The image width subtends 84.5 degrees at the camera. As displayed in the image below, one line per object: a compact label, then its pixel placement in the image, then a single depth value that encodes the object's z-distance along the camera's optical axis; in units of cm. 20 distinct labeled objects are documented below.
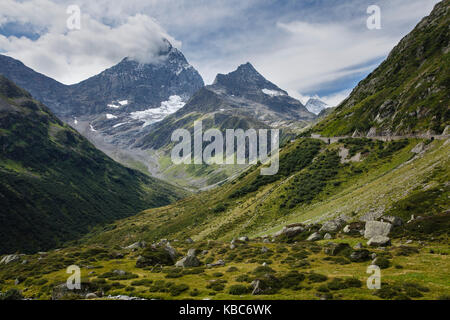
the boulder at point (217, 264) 4278
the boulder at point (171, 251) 5119
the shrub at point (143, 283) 3259
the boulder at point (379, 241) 3709
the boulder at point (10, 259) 7432
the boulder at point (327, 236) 5001
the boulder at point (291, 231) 5912
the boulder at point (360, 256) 3328
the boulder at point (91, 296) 2832
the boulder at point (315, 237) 5176
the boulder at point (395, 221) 4253
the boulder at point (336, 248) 3770
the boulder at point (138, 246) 7431
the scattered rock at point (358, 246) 3652
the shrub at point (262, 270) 3243
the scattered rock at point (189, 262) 4319
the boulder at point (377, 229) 4216
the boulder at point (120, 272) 3920
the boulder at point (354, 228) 4799
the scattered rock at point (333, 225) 5281
